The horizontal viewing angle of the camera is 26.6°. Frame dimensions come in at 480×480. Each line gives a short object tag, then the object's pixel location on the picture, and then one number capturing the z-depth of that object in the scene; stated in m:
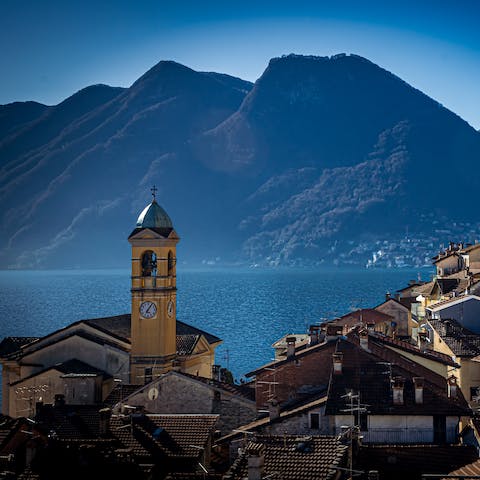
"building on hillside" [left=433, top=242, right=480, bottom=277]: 70.30
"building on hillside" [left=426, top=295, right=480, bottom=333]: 53.56
